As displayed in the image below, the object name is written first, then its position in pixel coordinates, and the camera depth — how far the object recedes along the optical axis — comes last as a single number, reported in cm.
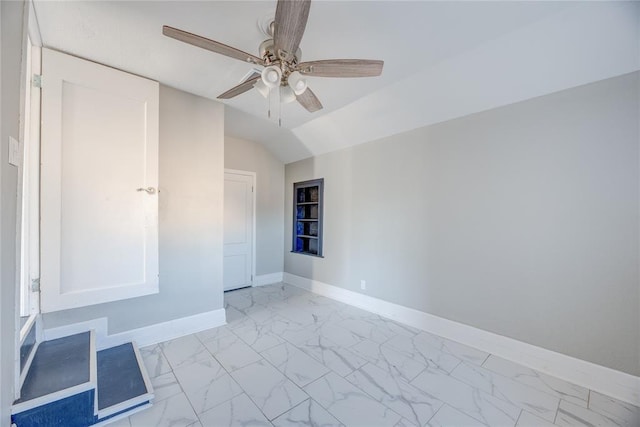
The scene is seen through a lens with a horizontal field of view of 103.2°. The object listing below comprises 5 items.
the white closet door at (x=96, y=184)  198
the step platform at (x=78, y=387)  146
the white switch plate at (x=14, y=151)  126
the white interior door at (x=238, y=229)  435
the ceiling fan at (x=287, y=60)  129
